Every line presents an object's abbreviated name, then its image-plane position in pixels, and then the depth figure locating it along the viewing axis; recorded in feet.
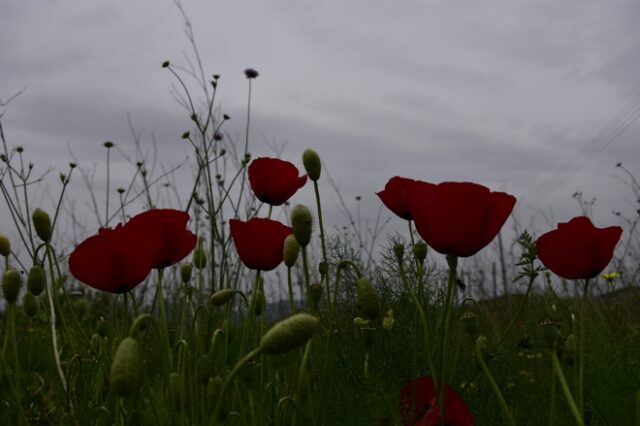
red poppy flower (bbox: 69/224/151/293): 3.30
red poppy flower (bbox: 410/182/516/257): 2.93
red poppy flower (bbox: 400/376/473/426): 3.23
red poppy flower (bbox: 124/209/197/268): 3.34
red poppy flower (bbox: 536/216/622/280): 3.59
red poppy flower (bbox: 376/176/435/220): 3.97
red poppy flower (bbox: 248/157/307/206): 4.62
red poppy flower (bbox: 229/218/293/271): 4.06
